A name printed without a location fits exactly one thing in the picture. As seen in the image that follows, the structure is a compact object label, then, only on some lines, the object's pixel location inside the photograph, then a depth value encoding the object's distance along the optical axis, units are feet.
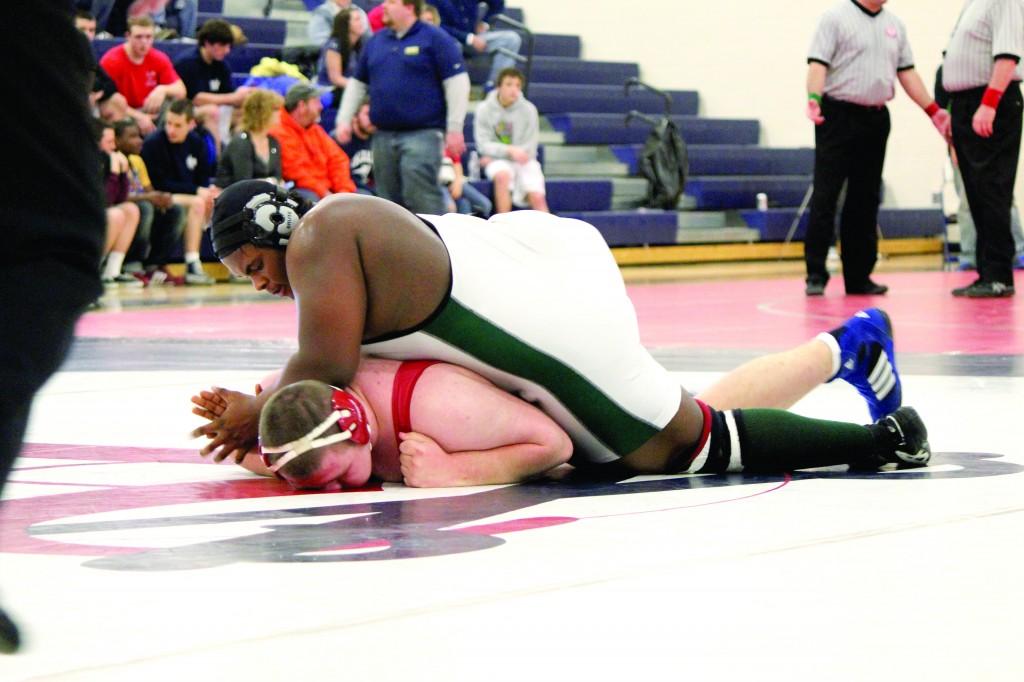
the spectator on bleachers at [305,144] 54.08
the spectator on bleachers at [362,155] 56.87
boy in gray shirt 62.64
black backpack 70.89
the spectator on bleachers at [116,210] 50.98
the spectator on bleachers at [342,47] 61.15
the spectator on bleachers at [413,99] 46.92
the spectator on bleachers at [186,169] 53.86
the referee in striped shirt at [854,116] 43.85
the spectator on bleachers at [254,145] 52.03
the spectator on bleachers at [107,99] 53.47
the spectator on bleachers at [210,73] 56.74
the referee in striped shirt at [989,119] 41.07
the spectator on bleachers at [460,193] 57.14
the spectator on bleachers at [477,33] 70.76
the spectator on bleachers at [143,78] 55.83
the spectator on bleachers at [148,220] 52.99
